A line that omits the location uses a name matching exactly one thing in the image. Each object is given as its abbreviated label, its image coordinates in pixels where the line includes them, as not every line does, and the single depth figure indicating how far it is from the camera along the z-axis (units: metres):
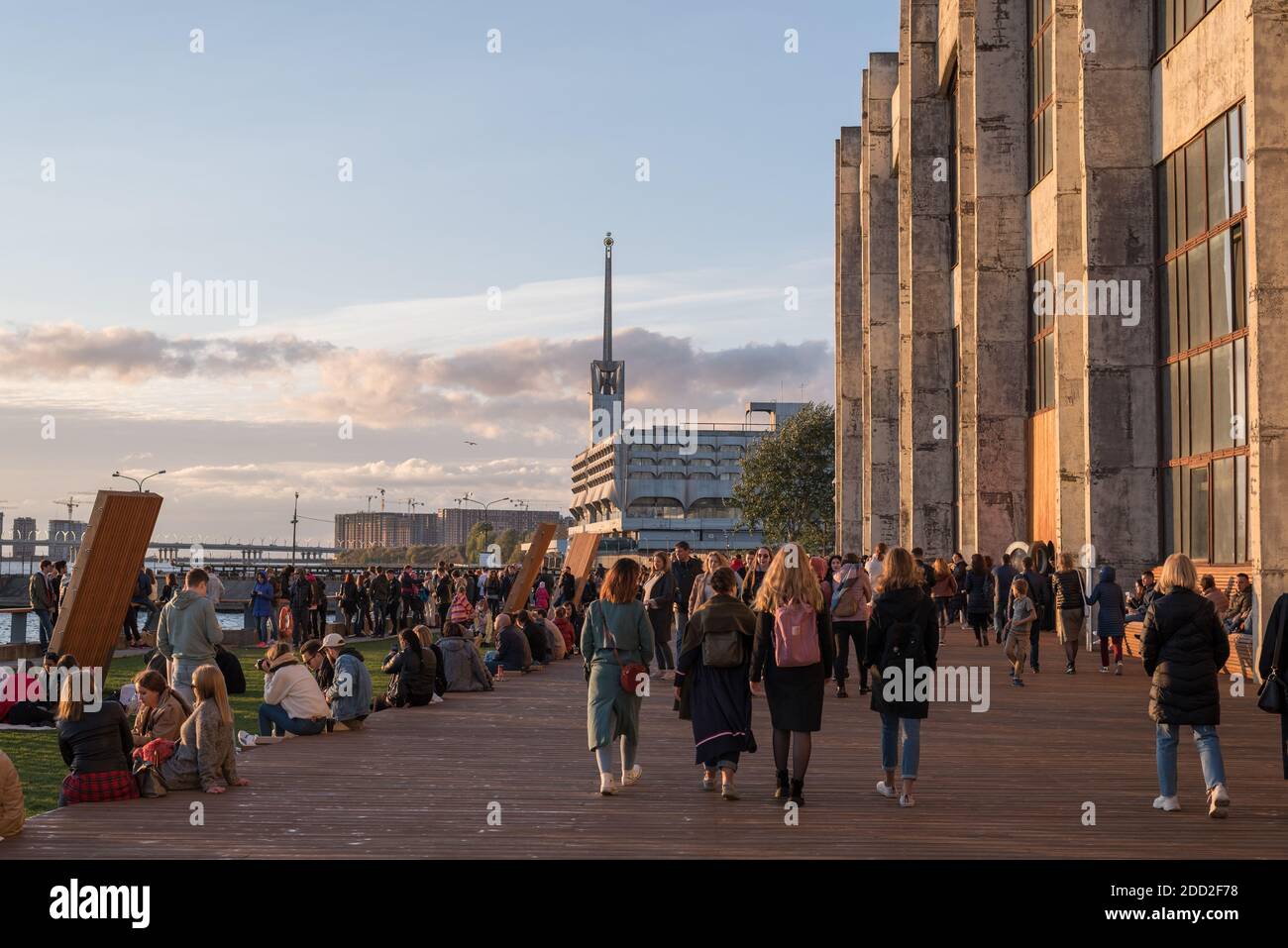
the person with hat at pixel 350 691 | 17.09
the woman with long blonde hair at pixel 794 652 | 11.33
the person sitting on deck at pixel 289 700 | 16.36
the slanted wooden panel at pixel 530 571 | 33.06
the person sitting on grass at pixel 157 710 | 13.26
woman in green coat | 12.28
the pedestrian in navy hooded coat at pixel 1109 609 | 24.23
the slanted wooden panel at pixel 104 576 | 20.61
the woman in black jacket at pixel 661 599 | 20.72
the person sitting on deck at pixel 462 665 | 22.66
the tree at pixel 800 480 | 80.38
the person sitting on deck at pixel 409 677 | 20.19
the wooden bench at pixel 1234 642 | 20.72
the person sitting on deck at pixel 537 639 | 28.44
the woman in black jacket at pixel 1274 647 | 10.55
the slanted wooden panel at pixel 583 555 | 40.25
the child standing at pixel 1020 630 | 22.00
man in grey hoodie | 16.02
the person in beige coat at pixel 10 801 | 9.86
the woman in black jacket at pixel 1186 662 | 10.62
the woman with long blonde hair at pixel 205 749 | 12.20
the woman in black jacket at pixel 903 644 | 11.10
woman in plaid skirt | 11.80
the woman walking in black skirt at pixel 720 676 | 11.67
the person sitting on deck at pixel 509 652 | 26.31
